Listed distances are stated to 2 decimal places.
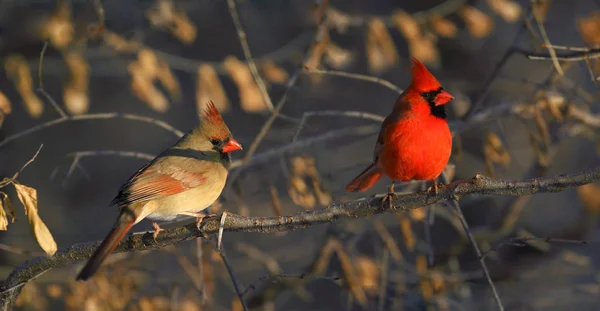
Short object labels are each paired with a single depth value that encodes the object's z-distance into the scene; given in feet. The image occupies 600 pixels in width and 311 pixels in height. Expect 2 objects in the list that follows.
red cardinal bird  19.48
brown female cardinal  21.09
